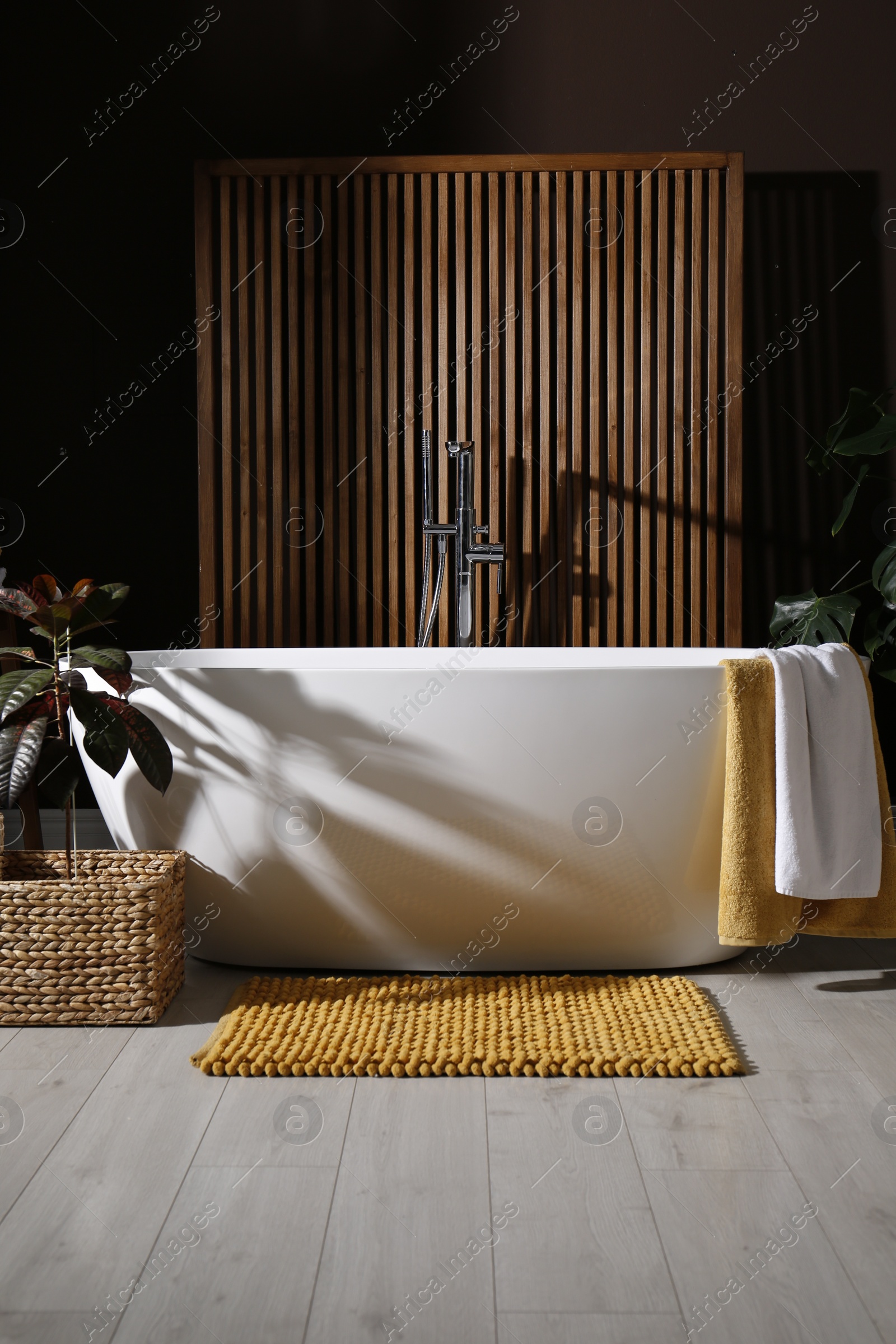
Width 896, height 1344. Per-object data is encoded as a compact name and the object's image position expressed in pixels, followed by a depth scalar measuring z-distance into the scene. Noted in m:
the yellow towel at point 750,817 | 1.99
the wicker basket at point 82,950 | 1.88
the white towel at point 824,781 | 1.98
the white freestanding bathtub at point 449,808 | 1.97
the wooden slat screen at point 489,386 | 3.05
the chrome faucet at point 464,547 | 2.97
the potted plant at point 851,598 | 2.54
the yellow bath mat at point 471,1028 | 1.70
